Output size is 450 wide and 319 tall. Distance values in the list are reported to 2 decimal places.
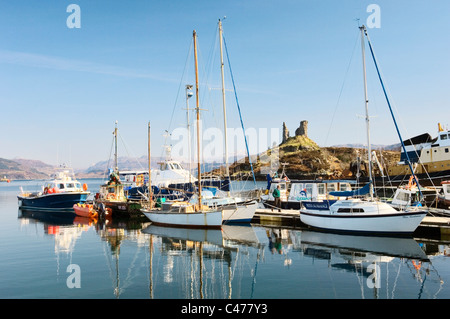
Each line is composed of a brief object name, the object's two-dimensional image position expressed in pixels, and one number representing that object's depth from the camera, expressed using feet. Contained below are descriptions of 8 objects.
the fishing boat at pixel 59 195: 151.64
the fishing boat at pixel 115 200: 125.49
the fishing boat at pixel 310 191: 104.88
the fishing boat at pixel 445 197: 93.40
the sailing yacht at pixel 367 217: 73.92
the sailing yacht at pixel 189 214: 90.43
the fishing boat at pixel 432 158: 156.04
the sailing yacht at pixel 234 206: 95.50
